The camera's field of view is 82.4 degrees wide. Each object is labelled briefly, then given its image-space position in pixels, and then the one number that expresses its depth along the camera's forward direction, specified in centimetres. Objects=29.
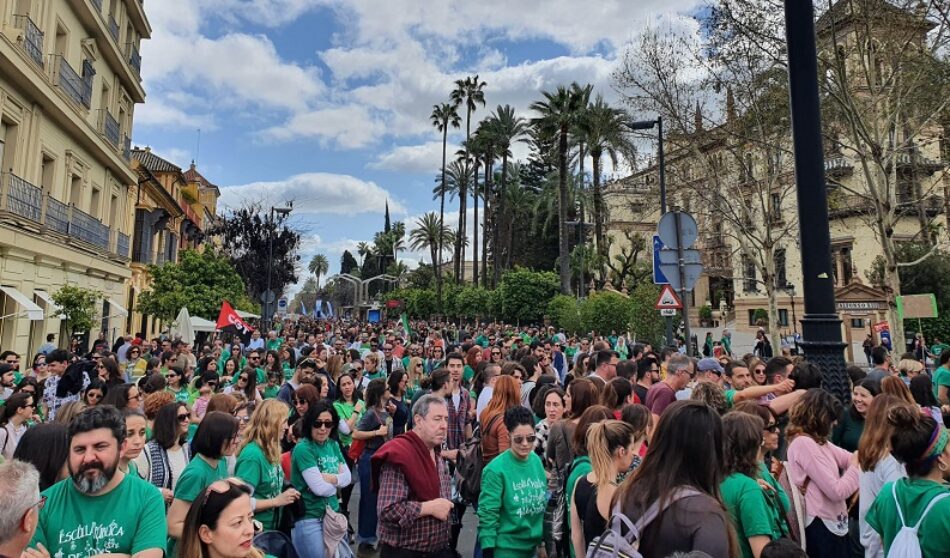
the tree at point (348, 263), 12985
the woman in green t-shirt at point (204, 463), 327
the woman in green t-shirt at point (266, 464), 378
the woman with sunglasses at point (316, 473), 400
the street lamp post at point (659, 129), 1315
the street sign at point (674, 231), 845
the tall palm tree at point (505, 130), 4719
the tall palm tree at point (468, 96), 5164
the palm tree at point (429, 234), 6325
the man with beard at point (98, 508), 259
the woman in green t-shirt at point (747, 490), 262
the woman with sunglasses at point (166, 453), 397
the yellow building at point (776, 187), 1362
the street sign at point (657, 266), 884
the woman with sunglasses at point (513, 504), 353
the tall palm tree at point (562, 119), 3161
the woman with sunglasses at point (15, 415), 502
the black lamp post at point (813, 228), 494
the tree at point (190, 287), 2341
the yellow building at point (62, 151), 1423
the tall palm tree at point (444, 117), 5553
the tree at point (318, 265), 14525
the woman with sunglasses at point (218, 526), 229
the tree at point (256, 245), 3125
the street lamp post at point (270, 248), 2424
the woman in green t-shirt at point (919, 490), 260
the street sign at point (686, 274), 840
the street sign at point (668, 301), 950
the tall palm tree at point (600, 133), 3067
